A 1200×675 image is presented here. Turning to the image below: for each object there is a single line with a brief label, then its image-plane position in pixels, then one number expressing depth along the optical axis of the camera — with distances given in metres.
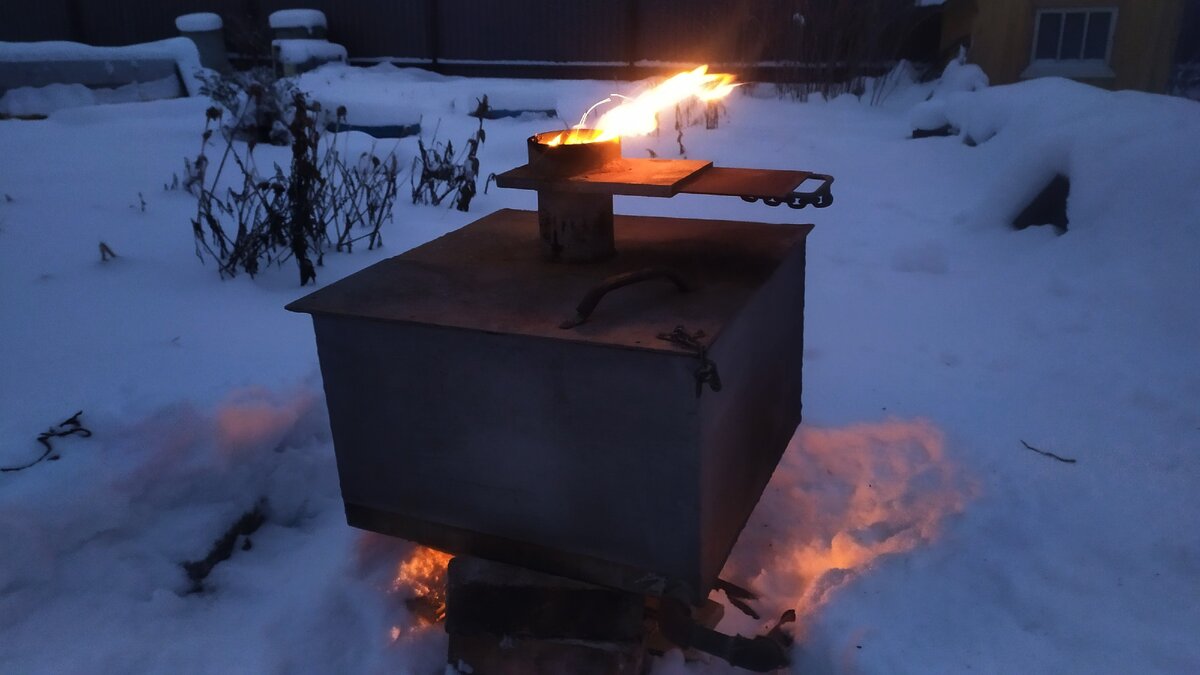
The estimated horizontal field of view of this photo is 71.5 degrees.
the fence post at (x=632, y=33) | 10.13
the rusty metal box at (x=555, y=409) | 1.52
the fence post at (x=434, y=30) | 10.88
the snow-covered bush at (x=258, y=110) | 5.53
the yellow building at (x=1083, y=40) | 7.03
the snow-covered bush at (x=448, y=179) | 4.57
